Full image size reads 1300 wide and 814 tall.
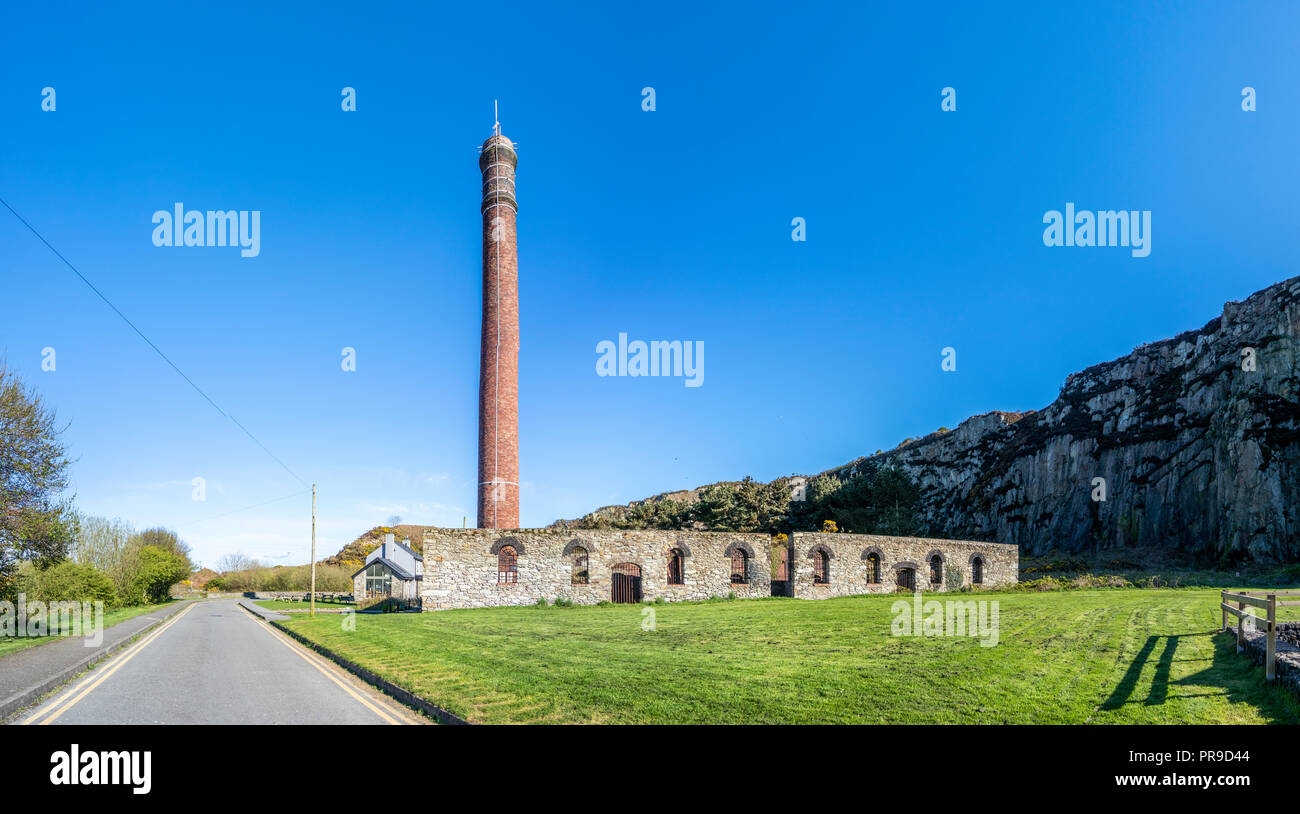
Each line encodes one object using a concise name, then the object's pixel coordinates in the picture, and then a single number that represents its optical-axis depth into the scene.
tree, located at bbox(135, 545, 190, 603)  52.62
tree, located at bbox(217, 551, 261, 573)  120.25
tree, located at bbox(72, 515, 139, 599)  47.09
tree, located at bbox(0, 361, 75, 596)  24.61
